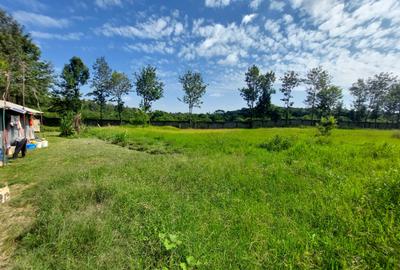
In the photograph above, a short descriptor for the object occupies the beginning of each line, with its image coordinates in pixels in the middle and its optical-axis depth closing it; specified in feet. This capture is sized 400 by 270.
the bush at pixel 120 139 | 47.01
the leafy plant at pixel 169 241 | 6.87
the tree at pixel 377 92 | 165.48
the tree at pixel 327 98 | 149.78
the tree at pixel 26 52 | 64.75
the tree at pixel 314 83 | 153.07
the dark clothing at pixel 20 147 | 26.86
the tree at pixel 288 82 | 157.28
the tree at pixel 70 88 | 118.32
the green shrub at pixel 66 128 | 58.70
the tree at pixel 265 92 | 154.81
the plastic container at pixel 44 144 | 37.60
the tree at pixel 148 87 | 149.18
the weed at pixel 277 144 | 30.17
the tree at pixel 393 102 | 162.77
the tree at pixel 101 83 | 135.33
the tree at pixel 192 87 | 158.61
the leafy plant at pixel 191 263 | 6.32
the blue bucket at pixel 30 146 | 34.58
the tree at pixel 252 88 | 157.38
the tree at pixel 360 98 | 167.84
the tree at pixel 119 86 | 136.46
